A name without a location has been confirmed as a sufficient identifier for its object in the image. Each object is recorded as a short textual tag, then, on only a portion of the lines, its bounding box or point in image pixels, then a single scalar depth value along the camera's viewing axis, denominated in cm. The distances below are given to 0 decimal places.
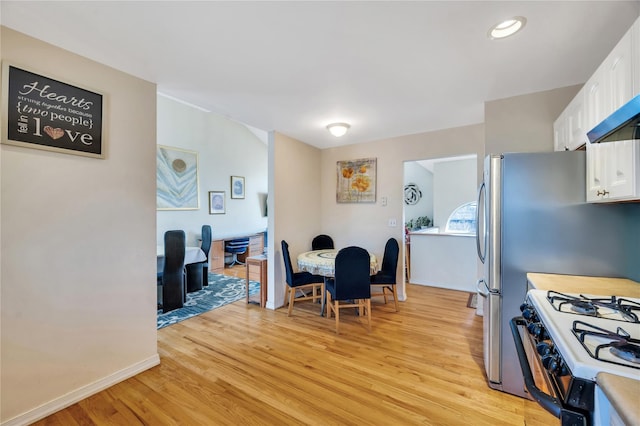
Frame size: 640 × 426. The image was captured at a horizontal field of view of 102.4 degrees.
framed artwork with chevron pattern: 536
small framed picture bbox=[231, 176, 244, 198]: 696
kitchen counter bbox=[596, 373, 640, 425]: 59
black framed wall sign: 162
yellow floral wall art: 426
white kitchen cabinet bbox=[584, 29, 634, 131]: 121
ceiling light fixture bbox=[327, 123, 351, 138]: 324
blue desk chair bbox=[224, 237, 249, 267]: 634
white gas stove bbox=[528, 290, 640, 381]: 79
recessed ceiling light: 154
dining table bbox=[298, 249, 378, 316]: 319
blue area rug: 340
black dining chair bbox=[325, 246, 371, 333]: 287
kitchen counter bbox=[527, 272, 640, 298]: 149
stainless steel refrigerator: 170
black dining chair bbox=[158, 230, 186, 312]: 347
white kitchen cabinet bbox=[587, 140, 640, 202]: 119
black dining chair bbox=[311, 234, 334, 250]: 440
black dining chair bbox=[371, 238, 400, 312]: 343
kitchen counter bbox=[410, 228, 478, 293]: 440
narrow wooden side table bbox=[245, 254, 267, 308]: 376
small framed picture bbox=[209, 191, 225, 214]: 635
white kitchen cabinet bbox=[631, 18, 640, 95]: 112
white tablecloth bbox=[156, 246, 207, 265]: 424
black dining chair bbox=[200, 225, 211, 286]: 471
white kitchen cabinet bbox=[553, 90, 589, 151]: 176
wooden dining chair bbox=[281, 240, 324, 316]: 336
